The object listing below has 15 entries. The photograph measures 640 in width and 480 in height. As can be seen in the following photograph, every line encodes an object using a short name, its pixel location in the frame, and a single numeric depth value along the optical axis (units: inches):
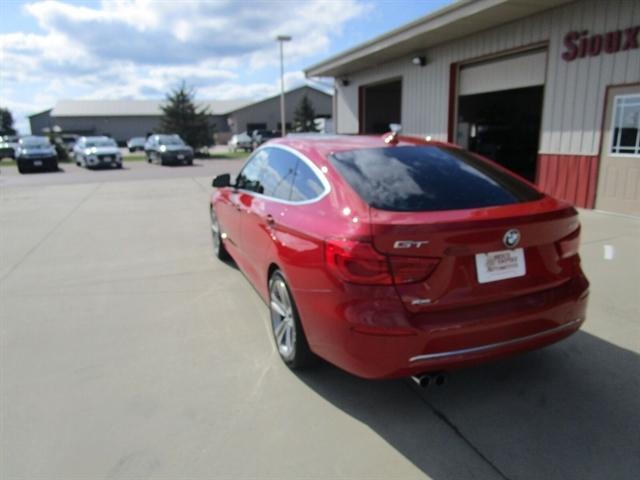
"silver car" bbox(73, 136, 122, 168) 940.0
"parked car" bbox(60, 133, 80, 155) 1888.5
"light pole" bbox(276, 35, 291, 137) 1099.7
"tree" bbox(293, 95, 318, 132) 1654.8
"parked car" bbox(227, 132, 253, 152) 1559.4
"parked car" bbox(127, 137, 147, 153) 1765.5
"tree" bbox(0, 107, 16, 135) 2792.8
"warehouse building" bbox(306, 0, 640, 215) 319.6
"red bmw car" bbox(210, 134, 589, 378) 97.4
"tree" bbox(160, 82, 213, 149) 1339.8
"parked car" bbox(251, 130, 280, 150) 1506.0
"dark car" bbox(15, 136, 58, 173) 893.2
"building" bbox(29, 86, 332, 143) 2266.2
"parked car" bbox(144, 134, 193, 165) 992.2
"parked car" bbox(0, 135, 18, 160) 1323.8
